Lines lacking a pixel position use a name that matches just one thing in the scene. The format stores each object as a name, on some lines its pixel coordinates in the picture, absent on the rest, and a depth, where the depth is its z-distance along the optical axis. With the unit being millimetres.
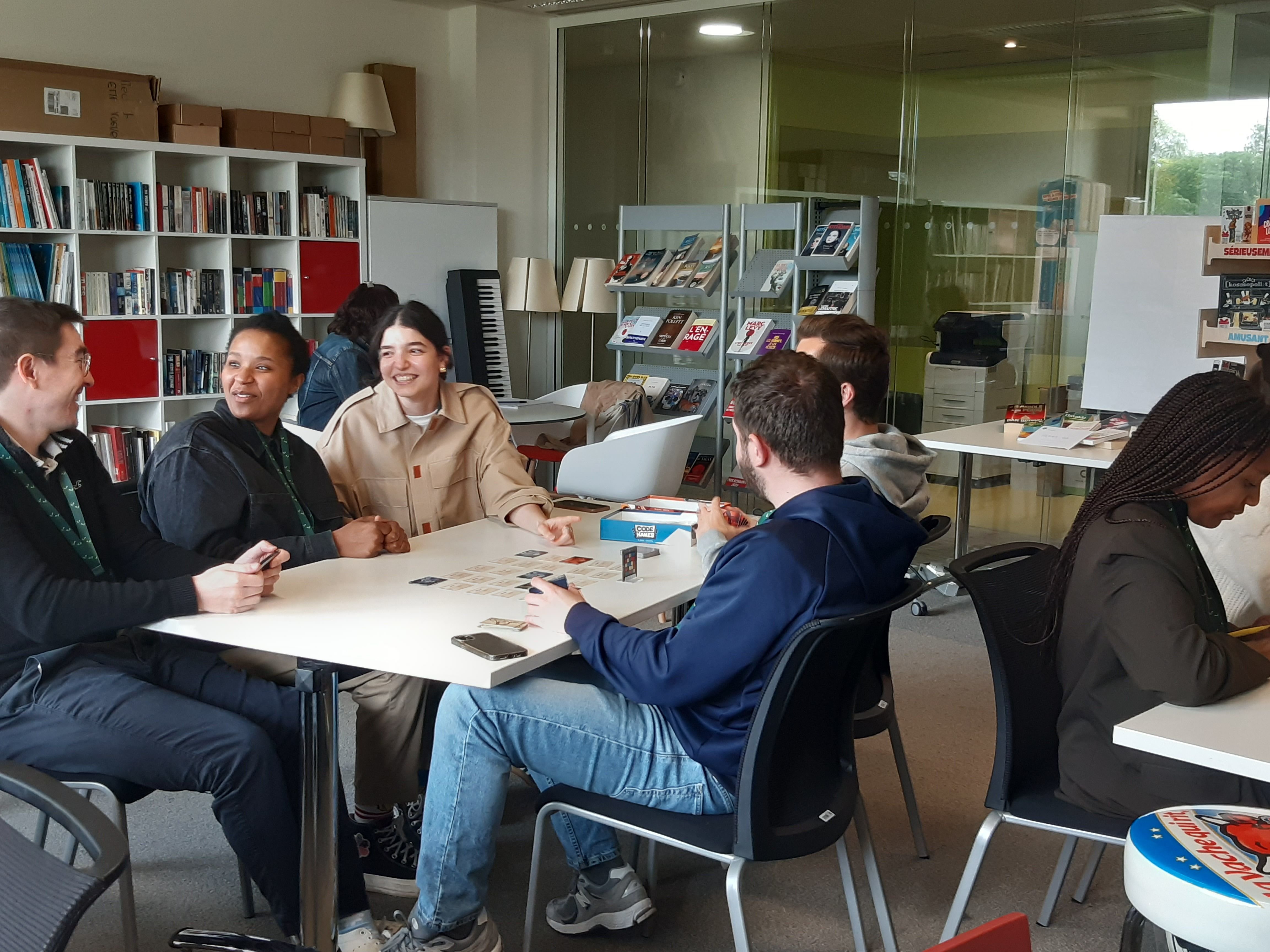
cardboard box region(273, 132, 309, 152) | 6559
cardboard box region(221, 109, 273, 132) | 6359
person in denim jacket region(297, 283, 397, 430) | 4781
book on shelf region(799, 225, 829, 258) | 6316
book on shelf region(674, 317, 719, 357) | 6926
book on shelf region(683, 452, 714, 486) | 7113
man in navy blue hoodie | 2014
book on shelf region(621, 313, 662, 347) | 7227
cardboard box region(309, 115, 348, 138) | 6680
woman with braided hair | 1956
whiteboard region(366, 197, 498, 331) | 7133
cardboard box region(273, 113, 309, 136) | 6535
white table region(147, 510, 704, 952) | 2078
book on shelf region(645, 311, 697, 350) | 7117
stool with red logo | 1433
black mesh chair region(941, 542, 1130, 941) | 2162
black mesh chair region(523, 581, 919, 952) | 1947
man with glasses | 2240
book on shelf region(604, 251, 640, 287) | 7383
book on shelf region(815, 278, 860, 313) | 6121
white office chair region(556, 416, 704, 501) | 4676
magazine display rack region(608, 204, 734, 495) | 6820
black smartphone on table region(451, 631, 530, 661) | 2061
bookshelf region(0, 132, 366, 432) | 5949
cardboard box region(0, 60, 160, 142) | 5676
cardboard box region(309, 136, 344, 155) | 6711
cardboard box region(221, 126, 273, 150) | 6402
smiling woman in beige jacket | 3336
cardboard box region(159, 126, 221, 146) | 6191
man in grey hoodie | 3146
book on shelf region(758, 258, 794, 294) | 6480
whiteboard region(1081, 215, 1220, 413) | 5176
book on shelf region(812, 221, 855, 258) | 6234
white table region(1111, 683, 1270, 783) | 1654
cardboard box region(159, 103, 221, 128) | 6184
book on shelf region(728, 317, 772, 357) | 6590
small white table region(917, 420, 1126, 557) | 4598
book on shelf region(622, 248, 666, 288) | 7234
